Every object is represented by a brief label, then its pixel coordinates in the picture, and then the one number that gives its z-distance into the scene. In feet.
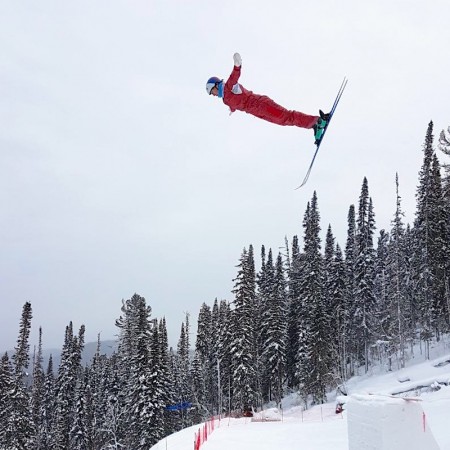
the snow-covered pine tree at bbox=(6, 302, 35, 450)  129.49
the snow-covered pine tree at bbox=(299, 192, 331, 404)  135.03
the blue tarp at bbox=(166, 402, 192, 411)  174.29
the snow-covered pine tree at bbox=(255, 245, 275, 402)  149.38
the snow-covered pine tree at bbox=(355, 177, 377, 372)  156.25
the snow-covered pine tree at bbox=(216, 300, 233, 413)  145.30
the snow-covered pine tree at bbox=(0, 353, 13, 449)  129.80
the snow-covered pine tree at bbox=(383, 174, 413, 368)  155.33
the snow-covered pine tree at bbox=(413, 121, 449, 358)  126.93
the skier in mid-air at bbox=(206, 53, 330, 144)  22.91
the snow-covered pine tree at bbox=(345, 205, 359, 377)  171.01
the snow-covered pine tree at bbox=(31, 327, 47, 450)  191.31
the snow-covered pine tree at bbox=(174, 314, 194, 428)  181.57
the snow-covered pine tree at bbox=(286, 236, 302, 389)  161.27
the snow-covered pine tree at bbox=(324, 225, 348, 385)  159.63
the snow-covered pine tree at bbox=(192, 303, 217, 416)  183.93
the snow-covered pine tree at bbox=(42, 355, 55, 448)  198.45
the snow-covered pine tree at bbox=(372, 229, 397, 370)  167.12
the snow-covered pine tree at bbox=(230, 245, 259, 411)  128.16
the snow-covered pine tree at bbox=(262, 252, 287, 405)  145.69
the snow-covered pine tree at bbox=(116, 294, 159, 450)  119.55
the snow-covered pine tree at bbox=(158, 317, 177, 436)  127.34
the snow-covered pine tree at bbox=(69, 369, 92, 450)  166.81
